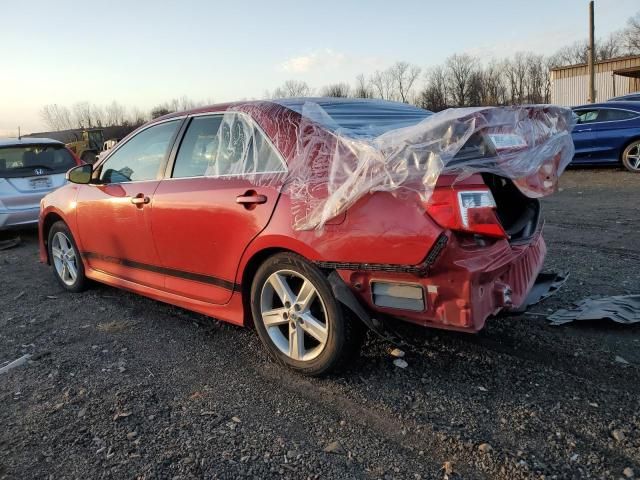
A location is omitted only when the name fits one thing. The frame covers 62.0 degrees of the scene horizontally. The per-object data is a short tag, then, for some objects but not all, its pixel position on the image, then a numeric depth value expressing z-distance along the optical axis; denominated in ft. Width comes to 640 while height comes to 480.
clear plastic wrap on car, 8.43
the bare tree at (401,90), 255.29
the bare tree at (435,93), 217.87
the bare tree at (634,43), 224.53
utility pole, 93.86
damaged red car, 8.31
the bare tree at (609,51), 241.47
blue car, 35.66
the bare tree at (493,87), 232.96
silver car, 25.31
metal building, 113.50
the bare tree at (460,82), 237.66
